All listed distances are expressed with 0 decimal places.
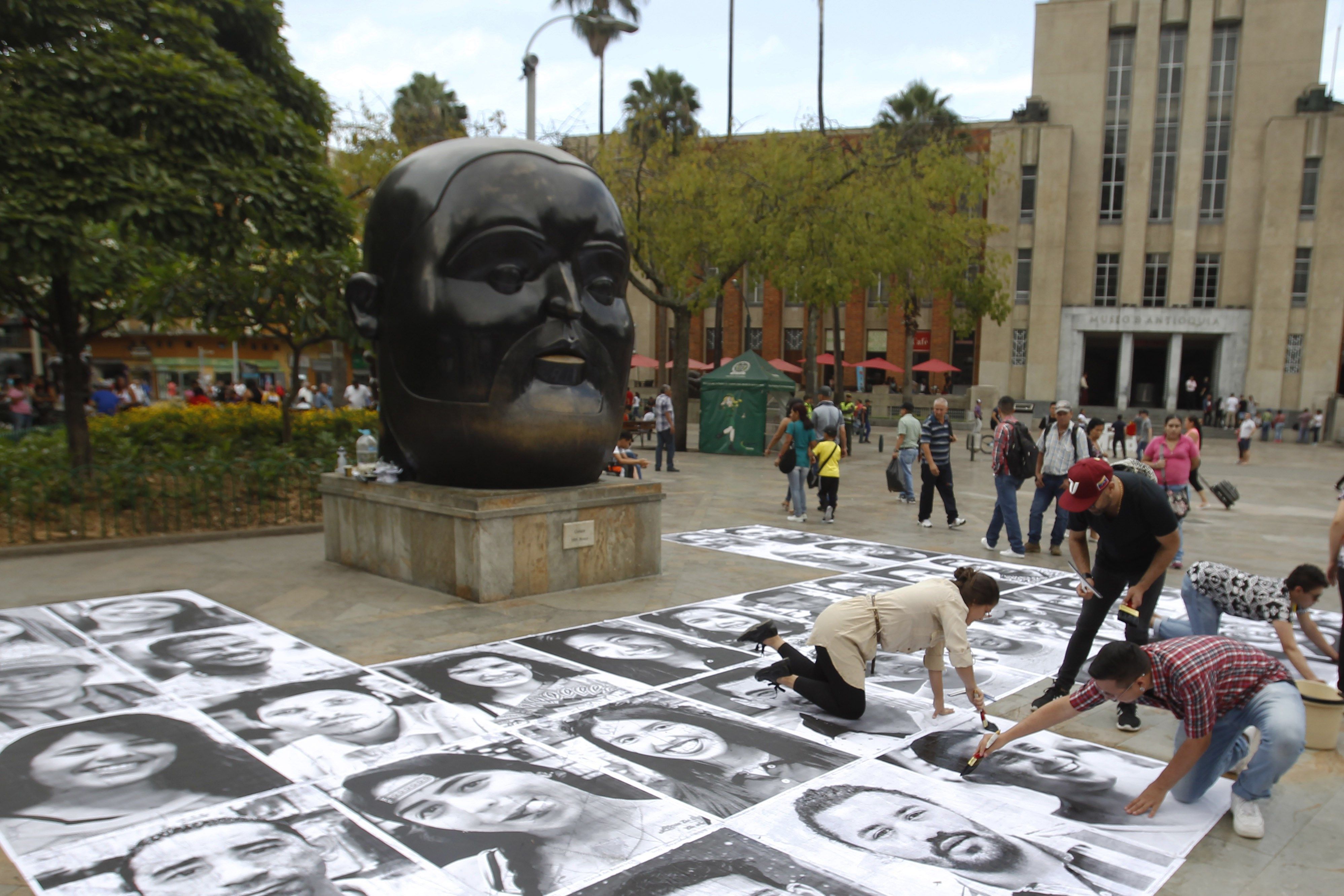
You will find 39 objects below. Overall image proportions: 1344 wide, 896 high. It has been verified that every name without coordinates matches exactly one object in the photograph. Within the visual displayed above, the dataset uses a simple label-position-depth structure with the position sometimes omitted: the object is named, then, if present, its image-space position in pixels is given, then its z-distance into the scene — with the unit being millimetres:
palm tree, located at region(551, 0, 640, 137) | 41775
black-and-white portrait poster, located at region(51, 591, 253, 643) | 6867
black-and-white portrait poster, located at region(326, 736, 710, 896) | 3699
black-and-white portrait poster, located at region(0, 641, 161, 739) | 5258
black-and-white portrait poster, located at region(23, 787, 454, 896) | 3502
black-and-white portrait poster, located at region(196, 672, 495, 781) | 4688
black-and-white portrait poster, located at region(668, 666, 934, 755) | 5145
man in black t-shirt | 5242
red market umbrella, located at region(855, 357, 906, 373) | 44562
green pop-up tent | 22609
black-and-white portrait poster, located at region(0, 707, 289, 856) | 4004
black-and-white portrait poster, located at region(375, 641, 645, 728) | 5402
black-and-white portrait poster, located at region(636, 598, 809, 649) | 7102
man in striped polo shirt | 12000
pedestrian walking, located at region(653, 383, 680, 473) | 18375
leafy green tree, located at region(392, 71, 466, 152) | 27766
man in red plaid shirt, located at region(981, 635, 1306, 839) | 3943
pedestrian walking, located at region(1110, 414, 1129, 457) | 24656
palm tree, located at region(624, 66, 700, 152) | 47406
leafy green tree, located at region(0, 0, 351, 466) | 9016
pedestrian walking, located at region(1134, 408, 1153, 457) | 23078
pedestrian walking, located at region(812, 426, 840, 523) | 12562
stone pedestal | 7664
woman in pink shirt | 10008
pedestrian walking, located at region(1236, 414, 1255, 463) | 25781
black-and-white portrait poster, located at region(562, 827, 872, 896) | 3543
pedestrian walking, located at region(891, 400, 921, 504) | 14109
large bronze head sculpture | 7570
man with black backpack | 10430
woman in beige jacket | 4895
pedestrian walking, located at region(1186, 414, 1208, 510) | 11641
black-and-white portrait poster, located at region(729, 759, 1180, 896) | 3670
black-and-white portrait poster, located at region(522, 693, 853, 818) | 4445
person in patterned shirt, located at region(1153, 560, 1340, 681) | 5496
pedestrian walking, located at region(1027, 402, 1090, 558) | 10367
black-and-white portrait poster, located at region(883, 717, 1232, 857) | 4160
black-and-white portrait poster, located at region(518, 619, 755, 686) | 6168
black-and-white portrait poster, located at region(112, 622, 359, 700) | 5770
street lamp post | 17359
